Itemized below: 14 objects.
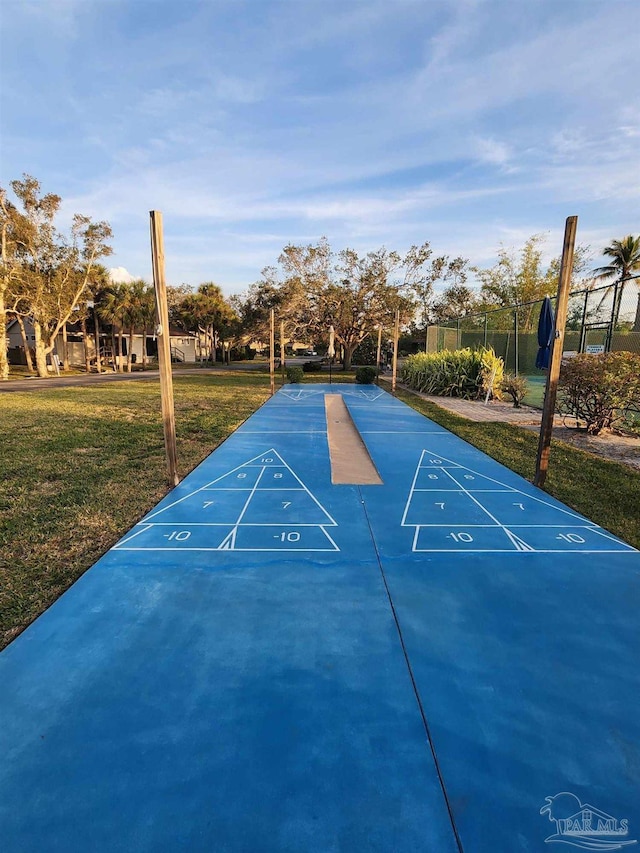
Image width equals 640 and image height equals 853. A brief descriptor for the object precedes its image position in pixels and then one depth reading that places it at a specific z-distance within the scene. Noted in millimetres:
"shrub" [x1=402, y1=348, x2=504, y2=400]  13781
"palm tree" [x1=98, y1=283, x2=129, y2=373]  27000
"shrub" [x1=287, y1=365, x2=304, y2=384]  20141
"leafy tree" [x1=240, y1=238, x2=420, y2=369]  25297
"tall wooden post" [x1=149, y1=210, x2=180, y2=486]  5004
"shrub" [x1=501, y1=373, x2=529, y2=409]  12656
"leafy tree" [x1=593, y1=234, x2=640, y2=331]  25406
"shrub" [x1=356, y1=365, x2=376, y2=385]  19578
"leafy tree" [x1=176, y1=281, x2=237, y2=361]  32062
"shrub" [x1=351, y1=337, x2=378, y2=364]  34094
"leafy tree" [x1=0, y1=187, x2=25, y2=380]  20328
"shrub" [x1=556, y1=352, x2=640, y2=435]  7605
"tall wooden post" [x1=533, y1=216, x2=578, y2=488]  5082
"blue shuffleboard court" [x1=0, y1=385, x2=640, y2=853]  1620
